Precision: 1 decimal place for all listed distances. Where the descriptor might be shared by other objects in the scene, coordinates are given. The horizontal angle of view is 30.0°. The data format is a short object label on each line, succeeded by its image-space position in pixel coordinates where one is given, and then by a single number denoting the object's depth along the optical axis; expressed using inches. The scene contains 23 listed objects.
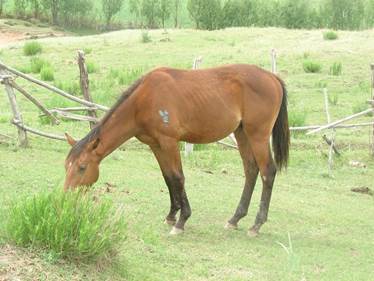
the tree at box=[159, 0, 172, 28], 1822.1
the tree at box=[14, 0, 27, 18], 1813.7
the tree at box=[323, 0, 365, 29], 1682.7
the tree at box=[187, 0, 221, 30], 1593.3
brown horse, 271.4
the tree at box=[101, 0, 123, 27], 1847.9
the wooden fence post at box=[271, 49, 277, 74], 540.1
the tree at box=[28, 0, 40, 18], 1801.2
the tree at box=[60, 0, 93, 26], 1784.0
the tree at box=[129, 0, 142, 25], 1872.3
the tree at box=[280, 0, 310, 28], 1663.4
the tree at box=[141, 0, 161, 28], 1820.9
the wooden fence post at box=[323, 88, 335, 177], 461.1
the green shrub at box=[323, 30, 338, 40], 967.3
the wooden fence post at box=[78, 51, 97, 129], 450.3
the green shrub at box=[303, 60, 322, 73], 781.3
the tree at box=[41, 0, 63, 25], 1774.1
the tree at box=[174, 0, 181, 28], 1887.6
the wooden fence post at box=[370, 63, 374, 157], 503.9
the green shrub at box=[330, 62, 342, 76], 777.6
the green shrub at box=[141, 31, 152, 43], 975.6
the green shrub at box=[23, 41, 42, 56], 917.8
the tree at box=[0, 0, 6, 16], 1793.8
